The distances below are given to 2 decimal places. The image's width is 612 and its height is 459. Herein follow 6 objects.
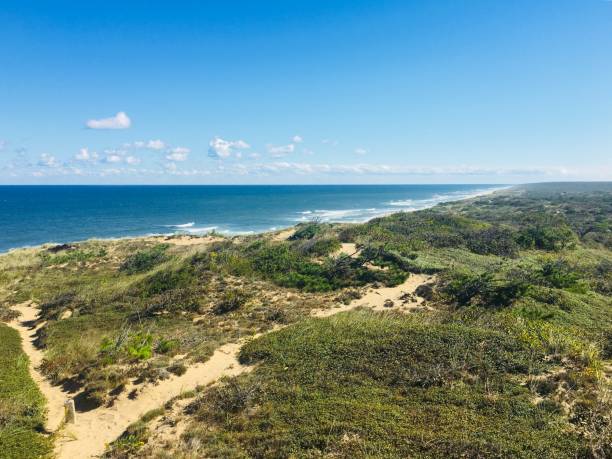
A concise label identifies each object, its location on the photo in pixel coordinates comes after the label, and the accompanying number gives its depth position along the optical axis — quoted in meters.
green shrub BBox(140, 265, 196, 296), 24.02
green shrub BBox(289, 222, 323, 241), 41.70
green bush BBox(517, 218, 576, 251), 35.97
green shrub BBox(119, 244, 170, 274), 32.78
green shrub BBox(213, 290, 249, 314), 20.45
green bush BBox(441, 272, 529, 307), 18.66
